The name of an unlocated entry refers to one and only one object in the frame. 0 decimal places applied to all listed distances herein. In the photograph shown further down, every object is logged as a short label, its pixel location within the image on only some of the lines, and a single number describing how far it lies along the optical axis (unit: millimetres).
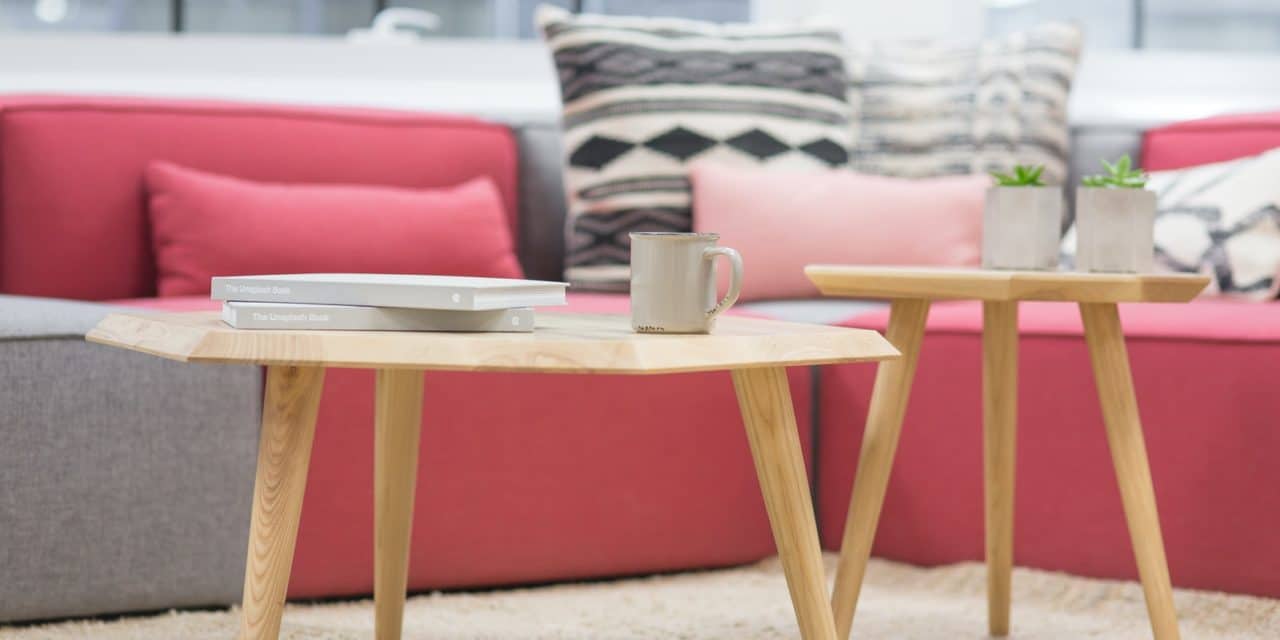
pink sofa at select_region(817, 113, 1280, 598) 3465
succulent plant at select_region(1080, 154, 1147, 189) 3242
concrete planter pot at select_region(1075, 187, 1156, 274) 3207
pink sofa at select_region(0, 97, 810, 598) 3541
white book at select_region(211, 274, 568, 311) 2620
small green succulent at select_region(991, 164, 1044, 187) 3286
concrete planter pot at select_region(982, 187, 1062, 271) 3247
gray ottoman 3286
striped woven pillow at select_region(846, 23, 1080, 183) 4393
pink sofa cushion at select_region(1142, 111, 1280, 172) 4226
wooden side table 3074
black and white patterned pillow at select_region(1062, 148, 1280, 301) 3906
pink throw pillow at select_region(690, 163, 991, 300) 4191
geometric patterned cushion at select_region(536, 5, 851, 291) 4274
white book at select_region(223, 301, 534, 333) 2634
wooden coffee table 2538
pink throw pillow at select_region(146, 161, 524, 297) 3957
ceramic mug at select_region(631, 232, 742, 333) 2660
